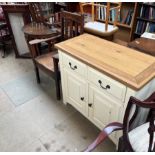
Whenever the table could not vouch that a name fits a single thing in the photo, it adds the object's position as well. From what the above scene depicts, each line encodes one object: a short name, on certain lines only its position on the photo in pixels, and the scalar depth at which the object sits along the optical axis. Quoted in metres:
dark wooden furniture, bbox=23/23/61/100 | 2.05
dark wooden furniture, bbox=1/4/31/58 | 2.66
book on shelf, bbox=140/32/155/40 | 2.26
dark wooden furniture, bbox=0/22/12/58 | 2.97
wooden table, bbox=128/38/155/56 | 1.93
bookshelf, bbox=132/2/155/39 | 2.88
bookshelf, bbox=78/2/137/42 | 3.18
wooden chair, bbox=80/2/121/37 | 2.44
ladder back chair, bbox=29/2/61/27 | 2.58
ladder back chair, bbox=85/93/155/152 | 0.96
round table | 2.32
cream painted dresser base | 1.26
